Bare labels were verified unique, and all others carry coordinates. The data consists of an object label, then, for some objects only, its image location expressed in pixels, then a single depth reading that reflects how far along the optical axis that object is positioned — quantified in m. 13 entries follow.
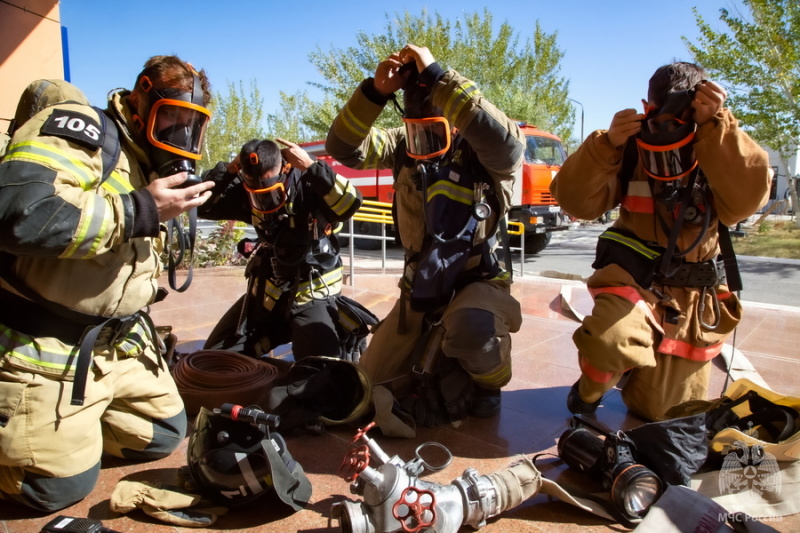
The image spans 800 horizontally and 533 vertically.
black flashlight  1.97
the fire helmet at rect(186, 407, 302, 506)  1.96
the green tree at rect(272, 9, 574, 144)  21.28
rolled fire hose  2.84
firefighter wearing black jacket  3.35
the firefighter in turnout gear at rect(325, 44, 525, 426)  2.56
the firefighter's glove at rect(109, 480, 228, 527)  1.94
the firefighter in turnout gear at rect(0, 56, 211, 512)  1.88
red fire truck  11.91
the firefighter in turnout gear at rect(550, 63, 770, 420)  2.43
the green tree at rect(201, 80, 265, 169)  29.58
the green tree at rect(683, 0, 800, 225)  14.07
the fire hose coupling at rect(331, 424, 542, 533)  1.76
